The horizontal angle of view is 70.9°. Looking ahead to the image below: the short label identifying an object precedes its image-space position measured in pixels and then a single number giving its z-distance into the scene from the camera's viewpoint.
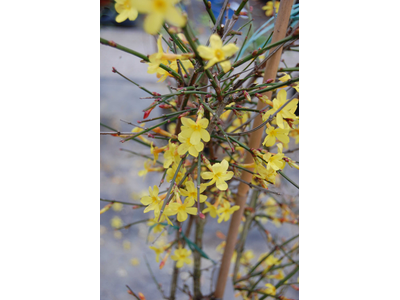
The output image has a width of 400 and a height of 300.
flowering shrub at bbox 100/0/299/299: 0.35
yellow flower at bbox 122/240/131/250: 1.36
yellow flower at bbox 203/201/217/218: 0.61
